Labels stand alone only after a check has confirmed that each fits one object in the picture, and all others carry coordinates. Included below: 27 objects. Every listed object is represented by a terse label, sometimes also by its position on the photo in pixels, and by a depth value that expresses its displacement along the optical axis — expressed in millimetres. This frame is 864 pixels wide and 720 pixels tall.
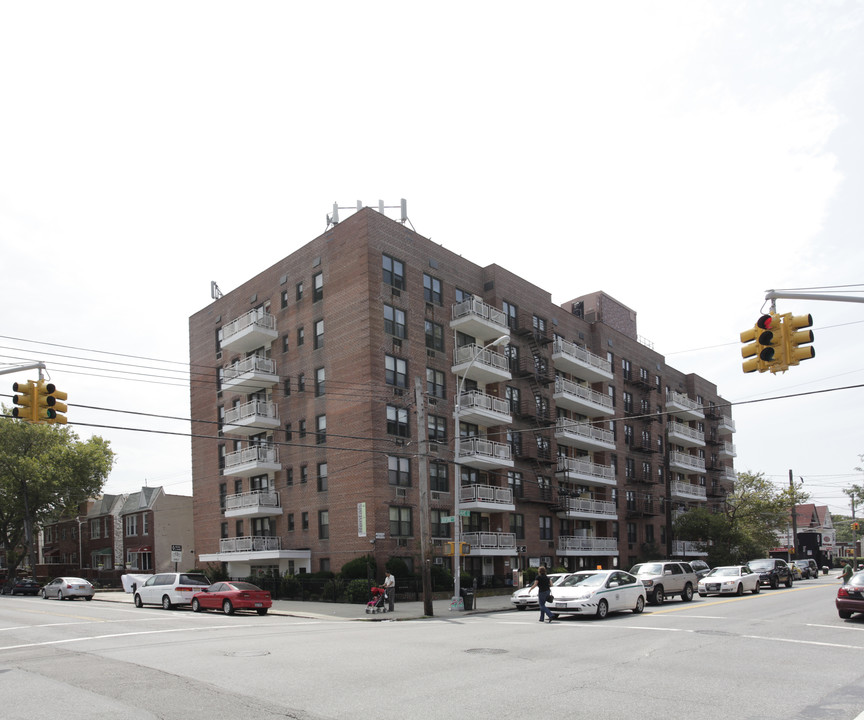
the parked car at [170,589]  32188
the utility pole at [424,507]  27203
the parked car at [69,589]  43781
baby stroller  27516
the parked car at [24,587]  52938
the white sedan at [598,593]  22047
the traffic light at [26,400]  17031
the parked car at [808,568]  57091
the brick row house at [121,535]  61594
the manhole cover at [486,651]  14586
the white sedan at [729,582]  34750
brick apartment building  37031
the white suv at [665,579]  29000
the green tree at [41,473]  59125
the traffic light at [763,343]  14117
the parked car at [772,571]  39188
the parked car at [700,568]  42053
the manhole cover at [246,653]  14445
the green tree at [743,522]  57219
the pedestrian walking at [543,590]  21703
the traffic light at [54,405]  17250
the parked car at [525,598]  27984
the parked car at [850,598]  20344
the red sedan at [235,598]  28500
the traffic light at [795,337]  13977
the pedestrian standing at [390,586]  28344
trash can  28406
